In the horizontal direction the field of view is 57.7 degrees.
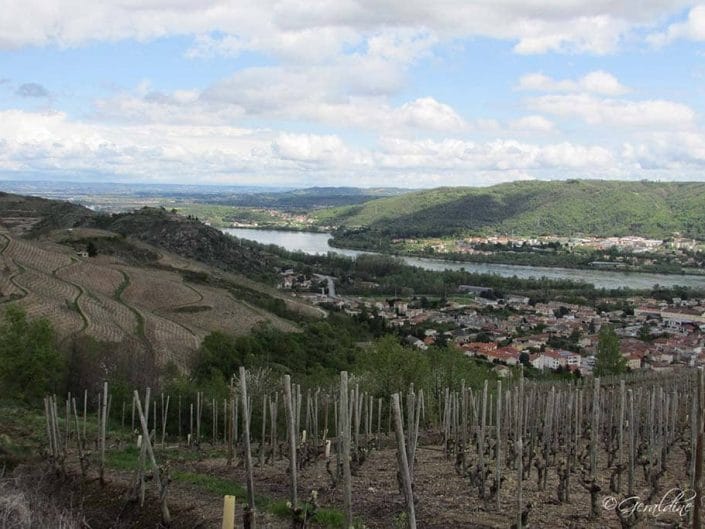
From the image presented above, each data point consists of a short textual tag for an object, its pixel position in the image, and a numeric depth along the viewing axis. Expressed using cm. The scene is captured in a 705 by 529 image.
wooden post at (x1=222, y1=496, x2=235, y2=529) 641
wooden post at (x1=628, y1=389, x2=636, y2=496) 950
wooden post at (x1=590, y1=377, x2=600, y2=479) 1002
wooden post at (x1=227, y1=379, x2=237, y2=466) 1301
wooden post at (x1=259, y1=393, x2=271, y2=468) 1213
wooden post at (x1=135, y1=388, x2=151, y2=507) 875
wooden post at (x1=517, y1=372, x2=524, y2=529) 734
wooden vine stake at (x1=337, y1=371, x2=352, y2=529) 681
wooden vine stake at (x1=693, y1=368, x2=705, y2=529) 580
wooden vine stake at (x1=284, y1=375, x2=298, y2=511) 740
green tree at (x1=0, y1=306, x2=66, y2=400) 2036
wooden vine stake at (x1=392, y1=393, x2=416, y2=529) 610
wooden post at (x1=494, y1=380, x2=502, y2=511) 920
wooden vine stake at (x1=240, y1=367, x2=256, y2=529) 681
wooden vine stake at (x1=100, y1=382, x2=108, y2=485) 1011
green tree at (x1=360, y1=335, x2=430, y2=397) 2244
